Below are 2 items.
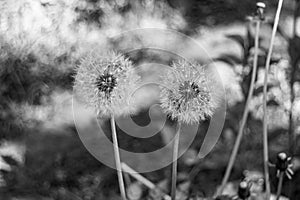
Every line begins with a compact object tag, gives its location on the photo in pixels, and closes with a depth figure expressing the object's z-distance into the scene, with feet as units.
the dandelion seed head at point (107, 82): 2.38
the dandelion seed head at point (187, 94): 2.42
